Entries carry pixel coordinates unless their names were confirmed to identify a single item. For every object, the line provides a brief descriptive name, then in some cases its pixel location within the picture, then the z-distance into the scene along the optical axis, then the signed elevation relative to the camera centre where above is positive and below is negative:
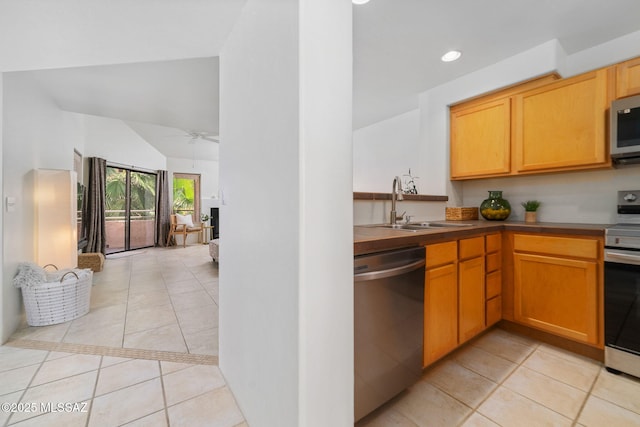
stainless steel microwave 1.77 +0.58
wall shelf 2.02 +0.13
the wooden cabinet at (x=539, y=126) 1.96 +0.76
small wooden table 7.37 -0.64
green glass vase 2.58 +0.03
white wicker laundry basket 2.24 -0.78
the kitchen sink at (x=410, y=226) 2.05 -0.12
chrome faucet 2.07 +0.06
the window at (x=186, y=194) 7.45 +0.53
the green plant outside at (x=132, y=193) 5.69 +0.46
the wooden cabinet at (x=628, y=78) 1.83 +0.95
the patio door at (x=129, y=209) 5.73 +0.07
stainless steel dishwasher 1.15 -0.54
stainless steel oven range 1.55 -0.55
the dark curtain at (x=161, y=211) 6.70 +0.02
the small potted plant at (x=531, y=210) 2.44 +0.00
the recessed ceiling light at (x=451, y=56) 2.30 +1.41
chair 6.70 -0.45
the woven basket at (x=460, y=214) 2.75 -0.03
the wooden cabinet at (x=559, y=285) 1.74 -0.54
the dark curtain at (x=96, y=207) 4.88 +0.10
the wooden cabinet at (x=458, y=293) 1.52 -0.55
